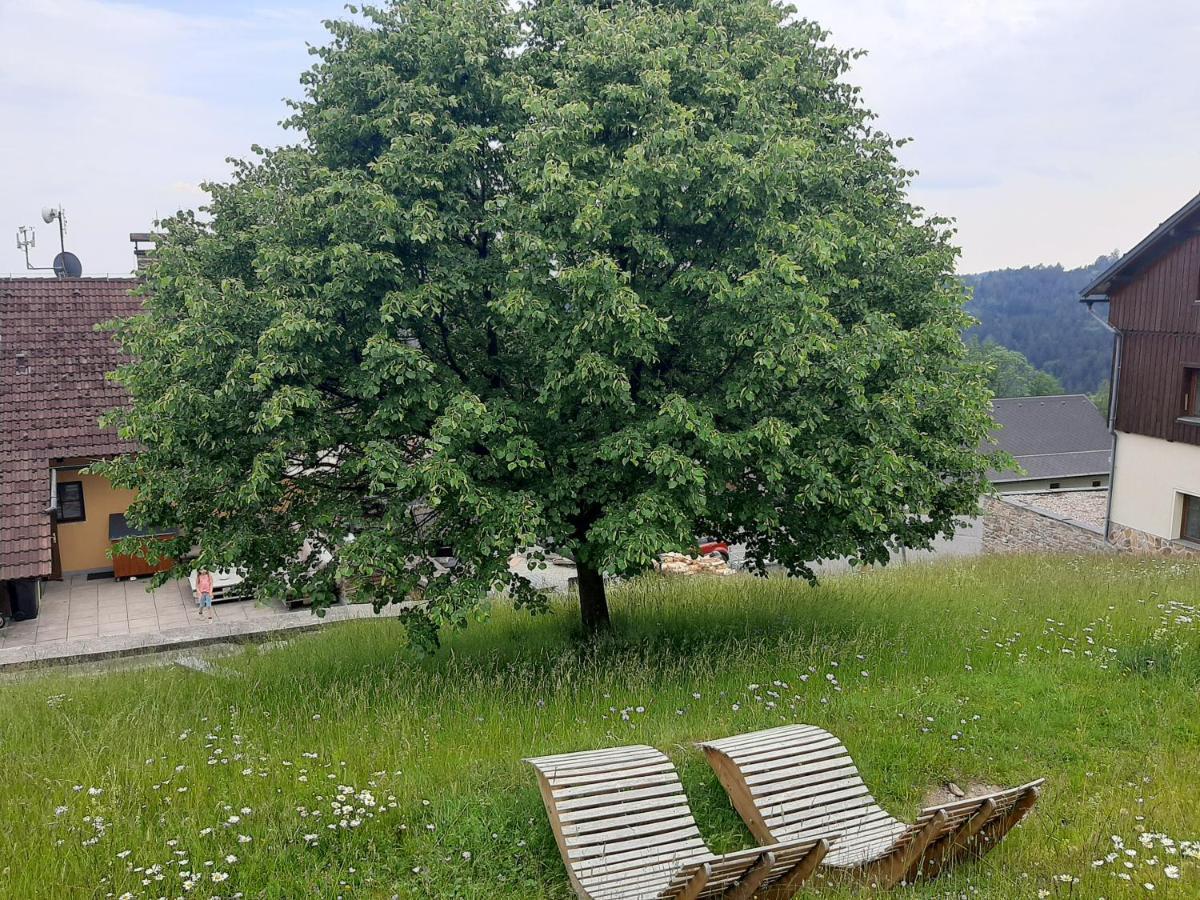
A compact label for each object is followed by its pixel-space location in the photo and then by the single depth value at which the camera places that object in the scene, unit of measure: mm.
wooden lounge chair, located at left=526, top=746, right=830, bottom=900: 5320
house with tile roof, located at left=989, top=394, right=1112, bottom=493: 46219
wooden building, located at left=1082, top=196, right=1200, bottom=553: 21234
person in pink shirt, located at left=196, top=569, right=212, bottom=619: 19172
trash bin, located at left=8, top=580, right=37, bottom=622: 18641
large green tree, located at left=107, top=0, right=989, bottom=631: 8773
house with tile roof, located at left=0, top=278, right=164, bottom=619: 18016
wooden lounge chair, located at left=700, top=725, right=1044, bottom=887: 5945
